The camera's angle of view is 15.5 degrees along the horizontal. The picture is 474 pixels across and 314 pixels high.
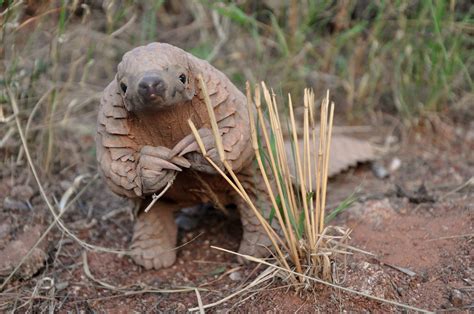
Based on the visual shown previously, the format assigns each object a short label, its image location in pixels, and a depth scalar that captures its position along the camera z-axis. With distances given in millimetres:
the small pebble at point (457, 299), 1217
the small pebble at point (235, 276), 1301
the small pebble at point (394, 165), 1522
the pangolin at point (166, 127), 1213
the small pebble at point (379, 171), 1498
